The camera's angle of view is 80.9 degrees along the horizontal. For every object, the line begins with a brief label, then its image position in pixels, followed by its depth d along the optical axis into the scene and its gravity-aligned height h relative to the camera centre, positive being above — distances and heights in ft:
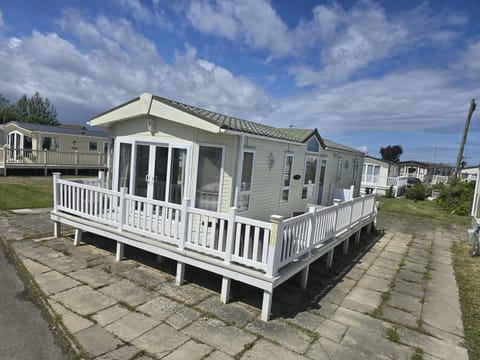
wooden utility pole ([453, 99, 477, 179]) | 63.40 +10.36
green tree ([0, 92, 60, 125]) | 157.69 +19.39
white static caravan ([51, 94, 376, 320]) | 13.22 -2.77
